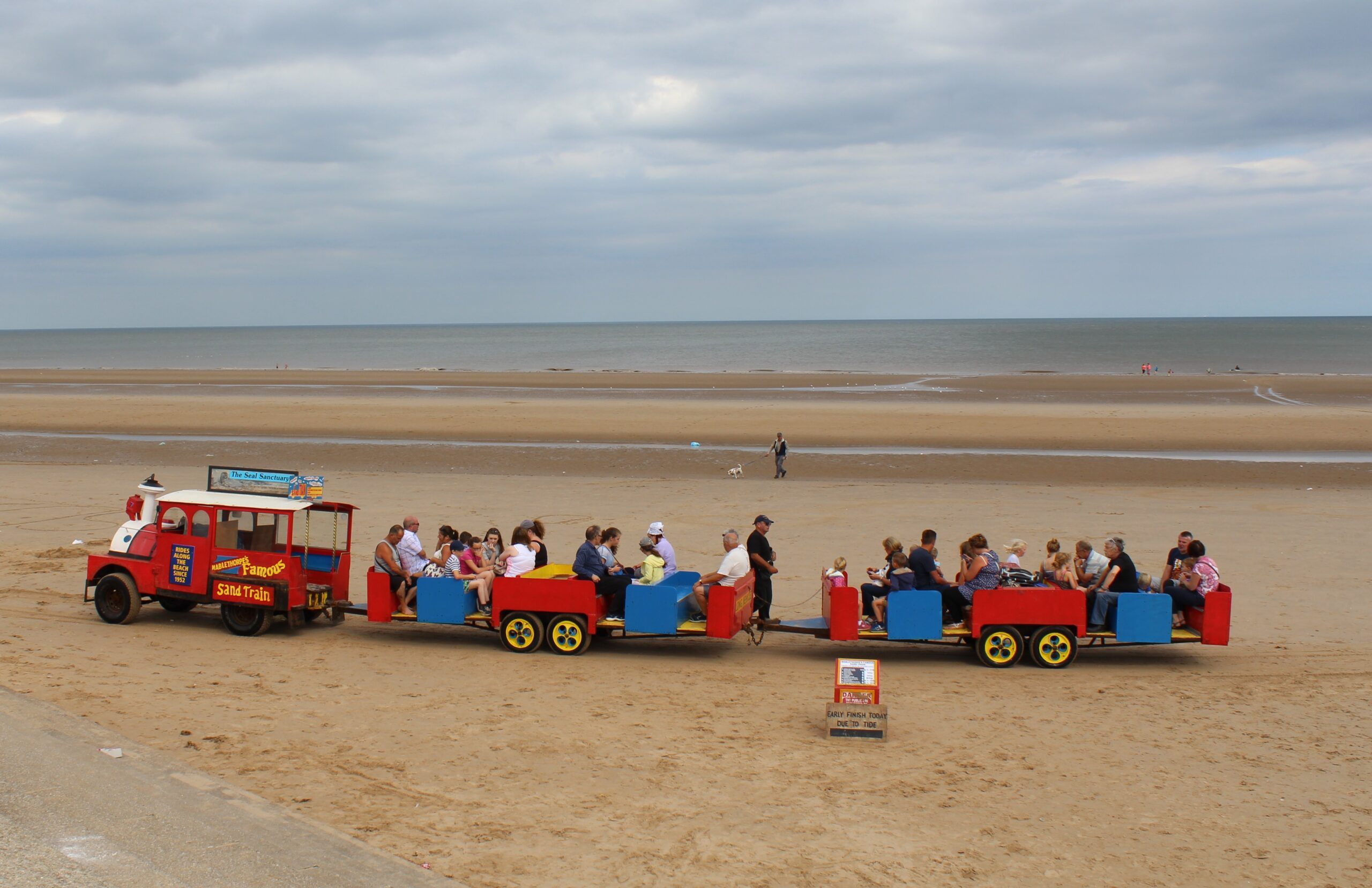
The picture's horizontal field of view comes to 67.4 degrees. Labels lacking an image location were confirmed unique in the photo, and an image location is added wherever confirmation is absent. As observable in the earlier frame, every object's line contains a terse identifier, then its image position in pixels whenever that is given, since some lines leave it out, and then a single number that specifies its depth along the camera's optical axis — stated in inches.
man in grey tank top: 503.8
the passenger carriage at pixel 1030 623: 455.2
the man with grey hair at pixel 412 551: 511.5
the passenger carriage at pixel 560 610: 468.8
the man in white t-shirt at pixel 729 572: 474.6
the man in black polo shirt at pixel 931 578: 466.6
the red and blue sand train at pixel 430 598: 460.1
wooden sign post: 374.3
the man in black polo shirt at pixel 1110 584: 461.1
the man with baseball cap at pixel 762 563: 506.3
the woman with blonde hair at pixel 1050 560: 481.1
